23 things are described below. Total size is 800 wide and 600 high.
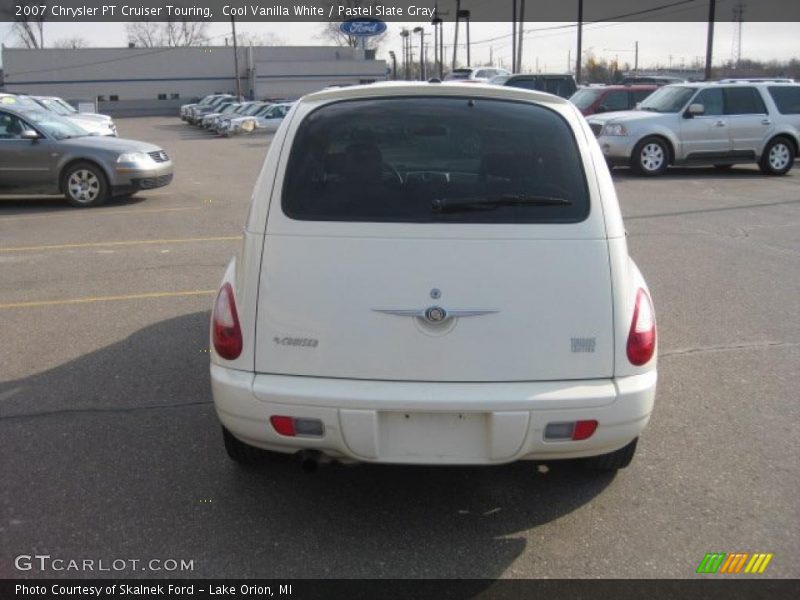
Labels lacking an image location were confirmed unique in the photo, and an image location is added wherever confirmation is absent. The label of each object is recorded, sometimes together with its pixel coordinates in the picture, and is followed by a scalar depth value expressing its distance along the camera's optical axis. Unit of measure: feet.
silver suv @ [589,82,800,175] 50.88
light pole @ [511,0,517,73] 136.05
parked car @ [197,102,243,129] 130.00
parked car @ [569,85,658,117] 63.93
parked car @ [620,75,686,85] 87.42
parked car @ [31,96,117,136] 66.04
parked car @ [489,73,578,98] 69.97
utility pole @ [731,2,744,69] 185.83
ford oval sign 124.77
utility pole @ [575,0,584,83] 124.06
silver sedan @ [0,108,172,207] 39.37
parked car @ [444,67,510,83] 105.50
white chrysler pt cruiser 9.87
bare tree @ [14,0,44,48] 271.69
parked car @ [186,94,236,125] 152.35
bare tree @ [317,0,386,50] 248.93
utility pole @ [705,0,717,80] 92.22
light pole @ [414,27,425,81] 152.76
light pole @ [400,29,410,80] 197.47
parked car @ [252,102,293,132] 112.88
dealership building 234.38
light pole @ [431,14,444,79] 142.77
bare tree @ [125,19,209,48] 305.73
